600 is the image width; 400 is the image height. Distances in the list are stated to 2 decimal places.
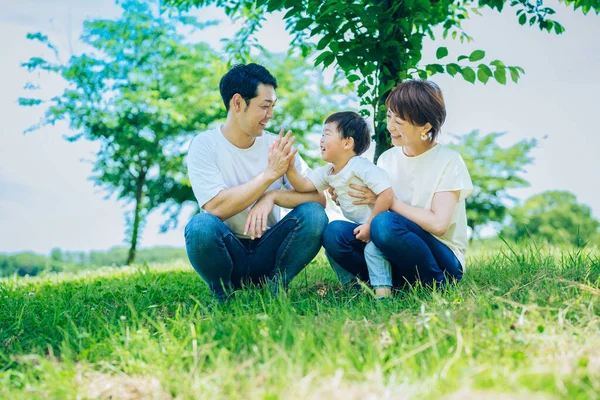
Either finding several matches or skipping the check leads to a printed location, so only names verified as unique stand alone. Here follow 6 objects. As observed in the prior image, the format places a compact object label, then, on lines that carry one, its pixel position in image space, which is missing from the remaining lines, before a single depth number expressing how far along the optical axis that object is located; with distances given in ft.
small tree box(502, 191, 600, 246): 83.15
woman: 11.56
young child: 11.90
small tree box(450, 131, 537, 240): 54.70
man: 12.37
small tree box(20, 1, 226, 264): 40.73
